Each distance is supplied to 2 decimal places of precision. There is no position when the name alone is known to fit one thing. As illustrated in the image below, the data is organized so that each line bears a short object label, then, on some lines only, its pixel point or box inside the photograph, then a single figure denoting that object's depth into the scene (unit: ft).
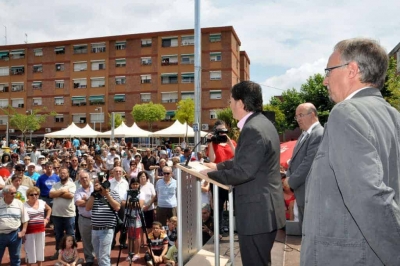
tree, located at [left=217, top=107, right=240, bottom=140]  136.05
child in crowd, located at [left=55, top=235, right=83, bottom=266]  22.22
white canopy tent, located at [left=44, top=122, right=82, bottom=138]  96.53
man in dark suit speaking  8.73
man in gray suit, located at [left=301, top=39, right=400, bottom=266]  4.86
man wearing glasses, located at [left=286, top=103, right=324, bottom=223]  13.39
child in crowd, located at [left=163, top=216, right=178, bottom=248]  24.38
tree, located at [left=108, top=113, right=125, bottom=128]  159.63
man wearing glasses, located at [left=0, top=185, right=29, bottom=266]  21.26
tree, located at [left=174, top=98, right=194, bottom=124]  143.02
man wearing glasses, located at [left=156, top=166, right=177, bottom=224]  28.53
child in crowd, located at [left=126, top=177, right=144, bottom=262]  23.90
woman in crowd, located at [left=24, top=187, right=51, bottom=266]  22.99
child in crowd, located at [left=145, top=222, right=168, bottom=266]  24.04
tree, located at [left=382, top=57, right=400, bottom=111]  84.17
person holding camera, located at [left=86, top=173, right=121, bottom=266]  21.54
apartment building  160.04
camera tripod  21.66
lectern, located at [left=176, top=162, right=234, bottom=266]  9.14
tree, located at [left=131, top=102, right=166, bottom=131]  151.84
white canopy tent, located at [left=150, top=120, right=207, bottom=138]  83.70
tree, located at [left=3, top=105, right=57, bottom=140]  159.84
